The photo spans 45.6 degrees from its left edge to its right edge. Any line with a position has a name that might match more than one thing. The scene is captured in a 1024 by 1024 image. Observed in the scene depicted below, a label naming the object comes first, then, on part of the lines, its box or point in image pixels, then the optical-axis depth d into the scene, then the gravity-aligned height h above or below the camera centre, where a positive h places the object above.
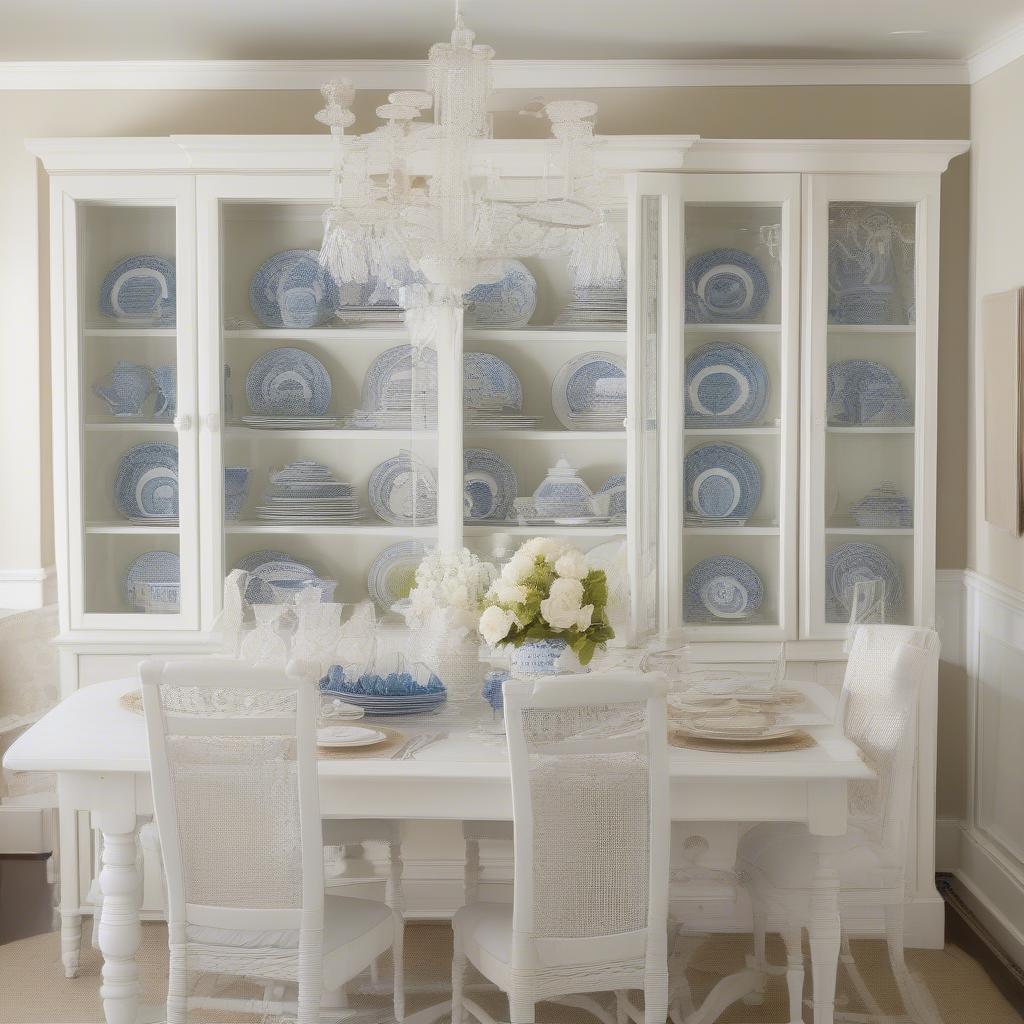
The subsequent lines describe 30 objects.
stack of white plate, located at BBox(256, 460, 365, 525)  3.62 -0.06
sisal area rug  3.01 -1.33
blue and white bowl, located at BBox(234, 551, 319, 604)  3.62 -0.29
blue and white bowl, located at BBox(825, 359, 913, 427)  3.49 +0.22
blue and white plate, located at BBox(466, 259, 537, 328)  3.59 +0.52
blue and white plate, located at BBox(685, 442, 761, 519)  3.52 -0.03
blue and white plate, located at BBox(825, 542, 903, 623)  3.52 -0.29
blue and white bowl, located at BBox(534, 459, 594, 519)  3.62 -0.06
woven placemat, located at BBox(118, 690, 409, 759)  2.43 -0.56
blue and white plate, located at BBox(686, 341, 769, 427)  3.51 +0.26
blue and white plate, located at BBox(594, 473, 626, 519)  3.60 -0.06
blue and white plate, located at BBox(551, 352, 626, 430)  3.61 +0.25
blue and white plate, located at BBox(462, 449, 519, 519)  3.60 -0.03
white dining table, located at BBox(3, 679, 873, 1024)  2.37 -0.63
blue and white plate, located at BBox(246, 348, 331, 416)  3.63 +0.27
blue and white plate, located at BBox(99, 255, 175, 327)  3.53 +0.54
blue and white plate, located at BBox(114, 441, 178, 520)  3.57 -0.02
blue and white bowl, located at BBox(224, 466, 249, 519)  3.56 -0.04
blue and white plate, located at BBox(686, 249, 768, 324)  3.48 +0.54
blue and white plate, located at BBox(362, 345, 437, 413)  3.55 +0.28
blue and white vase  2.69 -0.41
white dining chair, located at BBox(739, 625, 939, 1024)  2.67 -0.81
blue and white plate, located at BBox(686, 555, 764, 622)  3.54 -0.34
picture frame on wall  3.21 +0.17
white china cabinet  3.42 +0.27
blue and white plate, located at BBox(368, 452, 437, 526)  3.58 -0.05
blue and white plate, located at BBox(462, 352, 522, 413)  3.57 +0.27
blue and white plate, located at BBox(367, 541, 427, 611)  3.61 -0.29
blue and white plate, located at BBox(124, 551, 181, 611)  3.55 -0.29
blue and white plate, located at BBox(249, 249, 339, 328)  3.62 +0.55
